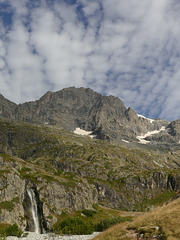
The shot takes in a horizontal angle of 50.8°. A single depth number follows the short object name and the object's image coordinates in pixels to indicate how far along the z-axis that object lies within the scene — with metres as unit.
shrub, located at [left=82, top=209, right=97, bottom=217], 95.87
